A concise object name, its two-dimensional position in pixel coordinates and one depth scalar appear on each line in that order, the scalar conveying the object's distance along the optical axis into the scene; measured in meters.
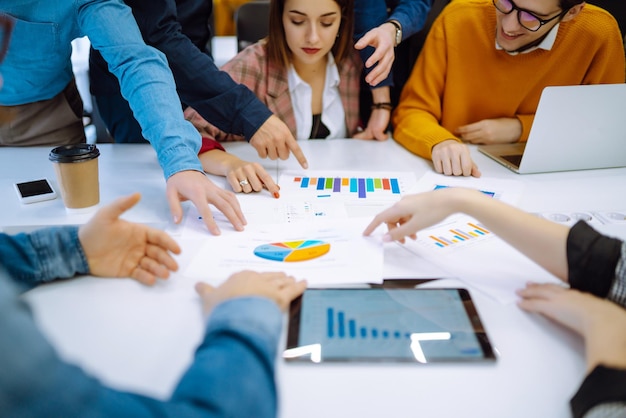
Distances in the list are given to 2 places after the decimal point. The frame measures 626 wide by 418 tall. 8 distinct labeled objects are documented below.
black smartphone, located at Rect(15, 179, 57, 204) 1.06
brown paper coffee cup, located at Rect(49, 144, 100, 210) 0.97
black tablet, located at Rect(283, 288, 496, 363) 0.63
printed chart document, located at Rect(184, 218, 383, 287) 0.80
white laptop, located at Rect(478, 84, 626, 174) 1.19
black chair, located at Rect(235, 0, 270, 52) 2.24
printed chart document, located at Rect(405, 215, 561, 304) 0.79
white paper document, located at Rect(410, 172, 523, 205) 1.16
